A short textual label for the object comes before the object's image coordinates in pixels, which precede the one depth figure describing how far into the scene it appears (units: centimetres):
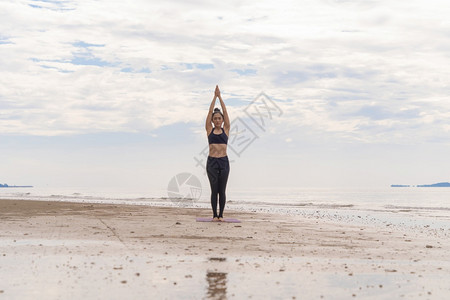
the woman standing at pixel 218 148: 1537
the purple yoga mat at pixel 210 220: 1602
